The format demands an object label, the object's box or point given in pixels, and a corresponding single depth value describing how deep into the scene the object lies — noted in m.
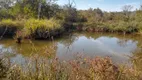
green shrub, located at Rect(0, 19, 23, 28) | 6.87
